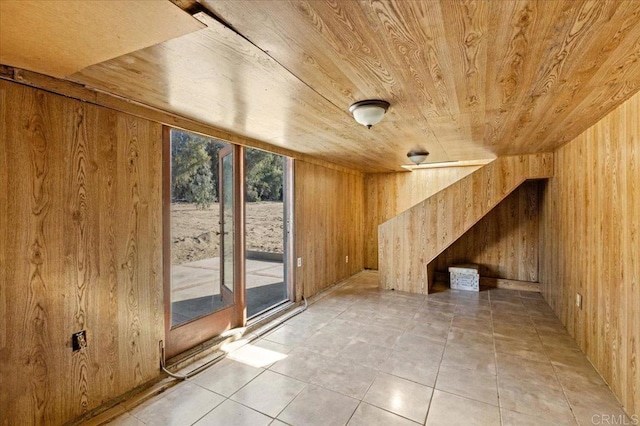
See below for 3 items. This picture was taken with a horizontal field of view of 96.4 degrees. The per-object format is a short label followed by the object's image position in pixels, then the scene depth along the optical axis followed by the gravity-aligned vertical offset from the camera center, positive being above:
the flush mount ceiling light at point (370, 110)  2.00 +0.71
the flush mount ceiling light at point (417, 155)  3.79 +0.73
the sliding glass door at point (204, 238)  2.46 -0.27
